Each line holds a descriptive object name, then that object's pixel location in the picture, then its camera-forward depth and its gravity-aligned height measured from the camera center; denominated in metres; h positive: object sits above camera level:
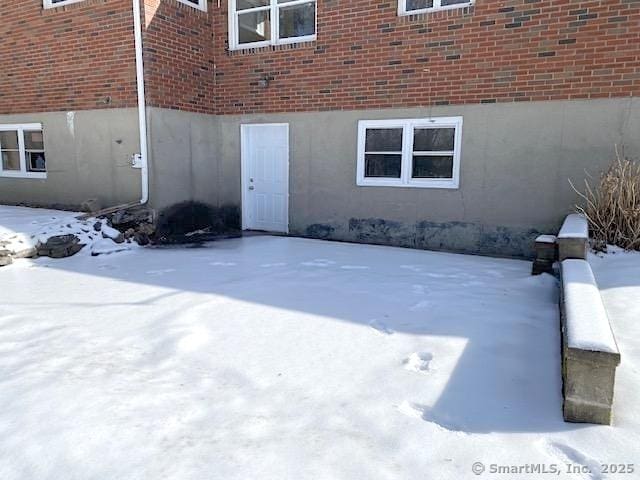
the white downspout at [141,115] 8.00 +0.87
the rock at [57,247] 6.91 -1.18
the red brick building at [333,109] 6.71 +1.00
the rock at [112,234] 7.67 -1.08
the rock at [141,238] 7.98 -1.19
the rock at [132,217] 8.01 -0.85
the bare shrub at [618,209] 5.73 -0.42
